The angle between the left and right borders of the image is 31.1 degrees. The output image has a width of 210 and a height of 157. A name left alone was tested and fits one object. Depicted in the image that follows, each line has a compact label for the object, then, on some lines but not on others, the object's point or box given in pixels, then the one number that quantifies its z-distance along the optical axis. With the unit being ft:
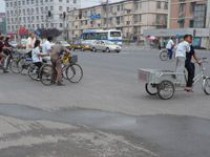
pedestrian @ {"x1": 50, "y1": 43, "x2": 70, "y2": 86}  42.16
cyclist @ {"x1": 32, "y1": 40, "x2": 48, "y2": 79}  47.14
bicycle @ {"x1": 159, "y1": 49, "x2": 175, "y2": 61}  86.12
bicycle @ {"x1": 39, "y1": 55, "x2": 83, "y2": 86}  43.86
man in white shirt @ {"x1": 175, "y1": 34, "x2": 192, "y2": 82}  37.09
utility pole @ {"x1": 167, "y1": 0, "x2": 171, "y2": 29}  245.24
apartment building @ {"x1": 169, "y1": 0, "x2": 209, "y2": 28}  212.84
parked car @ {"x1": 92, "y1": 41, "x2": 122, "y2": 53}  134.72
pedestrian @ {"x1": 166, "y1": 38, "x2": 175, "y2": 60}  85.75
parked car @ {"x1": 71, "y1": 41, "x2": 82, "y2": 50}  162.44
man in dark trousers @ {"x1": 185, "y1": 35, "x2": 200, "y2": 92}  36.01
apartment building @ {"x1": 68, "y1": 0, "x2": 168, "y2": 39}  282.15
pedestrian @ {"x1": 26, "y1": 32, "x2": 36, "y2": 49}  57.11
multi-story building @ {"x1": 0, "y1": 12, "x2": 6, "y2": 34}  326.07
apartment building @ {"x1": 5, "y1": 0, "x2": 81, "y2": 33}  379.96
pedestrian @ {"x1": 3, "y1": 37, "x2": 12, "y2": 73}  56.66
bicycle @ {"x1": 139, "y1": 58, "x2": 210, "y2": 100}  32.94
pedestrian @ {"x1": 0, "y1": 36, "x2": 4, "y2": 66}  57.08
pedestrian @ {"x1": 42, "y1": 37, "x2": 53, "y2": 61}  46.91
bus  173.88
